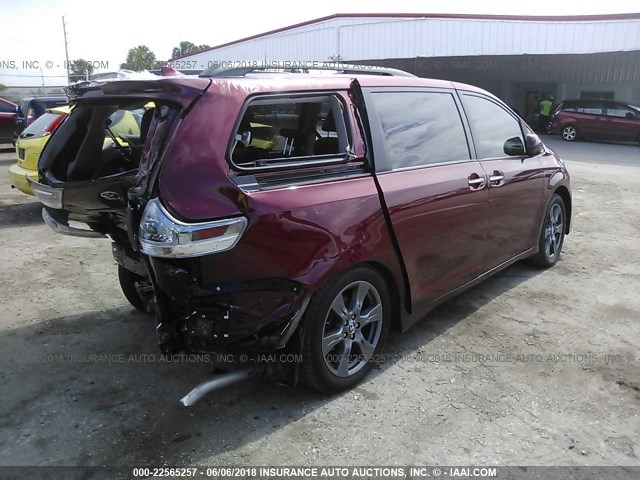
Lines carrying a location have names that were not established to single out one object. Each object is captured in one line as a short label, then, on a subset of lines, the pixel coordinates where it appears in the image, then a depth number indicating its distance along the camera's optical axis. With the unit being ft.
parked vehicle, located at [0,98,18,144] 48.88
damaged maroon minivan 8.52
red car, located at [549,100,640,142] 62.03
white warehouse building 63.62
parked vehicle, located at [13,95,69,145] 41.63
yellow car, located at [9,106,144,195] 23.26
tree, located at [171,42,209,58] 277.56
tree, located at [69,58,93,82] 92.44
